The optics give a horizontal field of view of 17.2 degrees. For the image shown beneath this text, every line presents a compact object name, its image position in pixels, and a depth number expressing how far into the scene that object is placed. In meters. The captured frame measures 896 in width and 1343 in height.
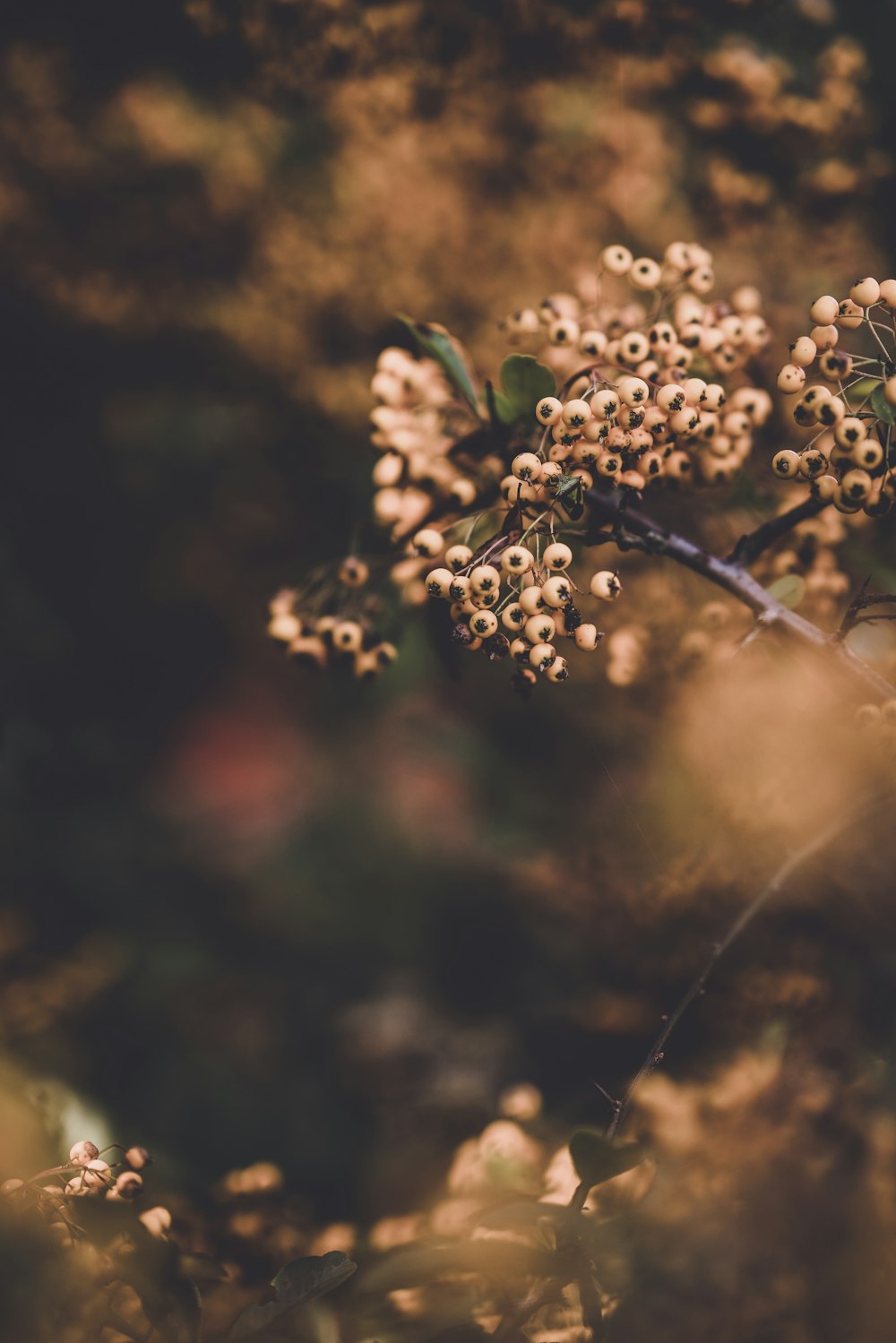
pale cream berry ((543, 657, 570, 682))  0.65
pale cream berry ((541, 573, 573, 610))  0.65
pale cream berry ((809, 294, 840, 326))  0.65
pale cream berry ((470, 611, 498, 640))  0.65
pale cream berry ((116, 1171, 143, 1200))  0.70
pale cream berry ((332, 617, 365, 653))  0.73
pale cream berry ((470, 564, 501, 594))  0.65
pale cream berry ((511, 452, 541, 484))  0.65
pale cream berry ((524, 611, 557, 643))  0.65
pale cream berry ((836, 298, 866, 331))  0.65
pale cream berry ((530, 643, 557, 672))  0.65
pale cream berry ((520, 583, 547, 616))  0.65
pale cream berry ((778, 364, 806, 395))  0.65
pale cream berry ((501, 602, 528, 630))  0.65
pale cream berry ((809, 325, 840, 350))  0.66
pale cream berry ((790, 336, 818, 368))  0.65
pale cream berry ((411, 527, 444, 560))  0.68
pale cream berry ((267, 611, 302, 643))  0.73
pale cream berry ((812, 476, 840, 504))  0.65
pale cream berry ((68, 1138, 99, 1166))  0.69
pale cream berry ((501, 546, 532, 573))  0.65
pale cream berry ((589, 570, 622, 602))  0.66
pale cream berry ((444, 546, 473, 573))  0.65
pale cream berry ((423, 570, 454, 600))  0.66
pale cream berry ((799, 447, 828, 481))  0.65
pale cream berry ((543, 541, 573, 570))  0.65
